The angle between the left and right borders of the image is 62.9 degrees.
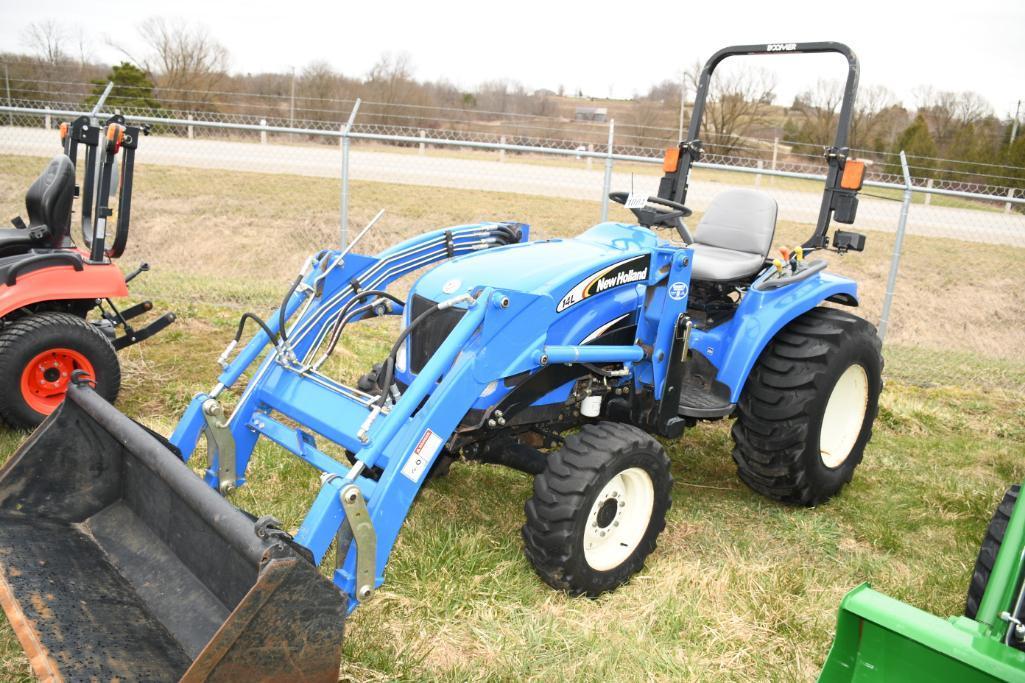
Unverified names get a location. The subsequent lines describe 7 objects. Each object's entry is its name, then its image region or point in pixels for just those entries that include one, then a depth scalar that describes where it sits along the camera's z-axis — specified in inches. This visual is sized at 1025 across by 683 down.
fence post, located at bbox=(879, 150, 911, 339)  279.0
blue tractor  99.5
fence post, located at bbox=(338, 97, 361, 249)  303.3
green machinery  79.8
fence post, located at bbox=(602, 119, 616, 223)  294.2
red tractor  173.6
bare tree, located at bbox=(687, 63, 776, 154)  516.1
